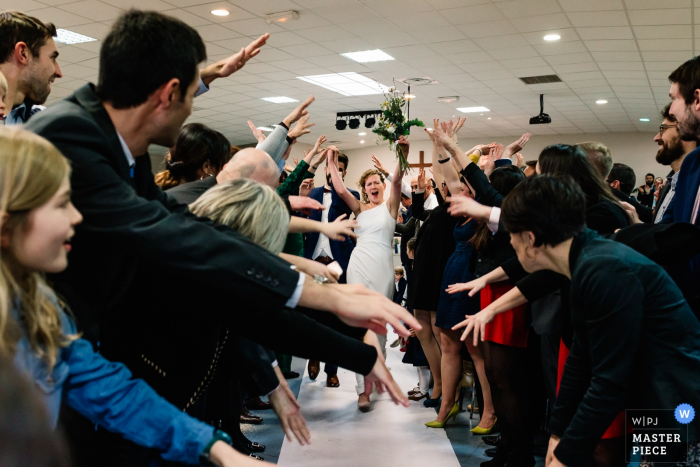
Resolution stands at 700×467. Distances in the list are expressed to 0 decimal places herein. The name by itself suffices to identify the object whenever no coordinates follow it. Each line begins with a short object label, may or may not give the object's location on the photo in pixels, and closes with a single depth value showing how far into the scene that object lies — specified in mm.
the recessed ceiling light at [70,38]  7309
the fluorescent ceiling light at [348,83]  9586
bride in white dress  4262
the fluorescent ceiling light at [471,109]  12113
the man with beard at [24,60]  2408
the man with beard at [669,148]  3191
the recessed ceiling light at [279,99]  11102
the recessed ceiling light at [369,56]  8219
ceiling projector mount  10836
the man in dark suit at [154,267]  1021
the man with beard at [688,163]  1835
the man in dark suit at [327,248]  4750
